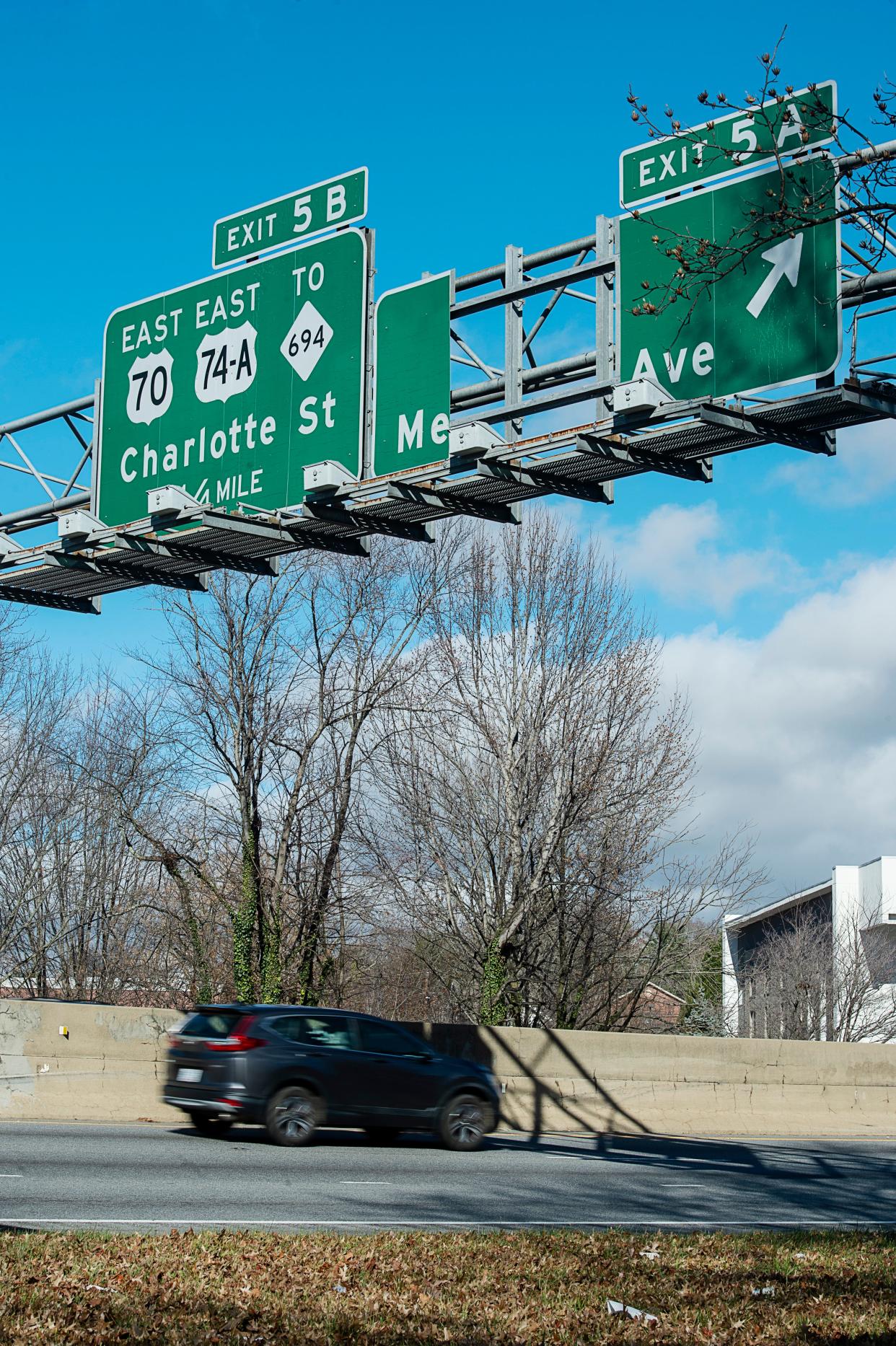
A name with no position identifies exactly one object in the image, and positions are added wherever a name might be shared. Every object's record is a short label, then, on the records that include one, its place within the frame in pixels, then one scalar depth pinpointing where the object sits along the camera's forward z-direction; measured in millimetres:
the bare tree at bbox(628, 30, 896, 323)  7148
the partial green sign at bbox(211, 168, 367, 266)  13672
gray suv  15648
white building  44219
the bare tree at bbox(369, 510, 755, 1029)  28469
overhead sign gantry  11109
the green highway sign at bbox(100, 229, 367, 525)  13648
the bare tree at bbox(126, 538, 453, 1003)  30469
